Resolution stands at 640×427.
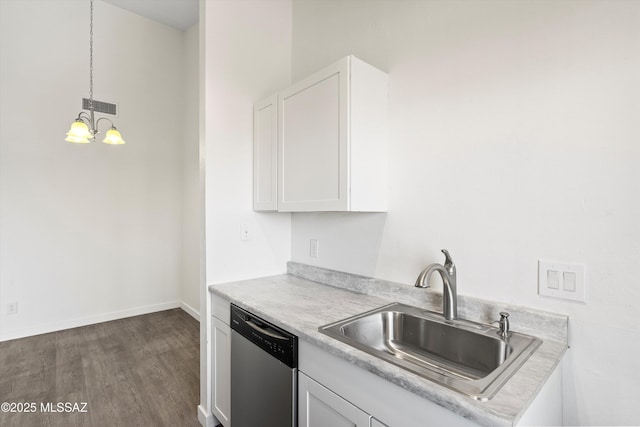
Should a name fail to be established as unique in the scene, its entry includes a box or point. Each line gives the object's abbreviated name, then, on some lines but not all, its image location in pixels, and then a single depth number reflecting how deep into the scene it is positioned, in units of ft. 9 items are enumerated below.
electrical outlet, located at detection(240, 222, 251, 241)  6.66
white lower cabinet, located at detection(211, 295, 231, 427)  5.62
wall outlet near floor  9.81
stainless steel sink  2.85
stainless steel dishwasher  4.12
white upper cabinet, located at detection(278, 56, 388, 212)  4.82
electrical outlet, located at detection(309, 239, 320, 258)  6.84
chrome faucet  4.23
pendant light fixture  7.93
